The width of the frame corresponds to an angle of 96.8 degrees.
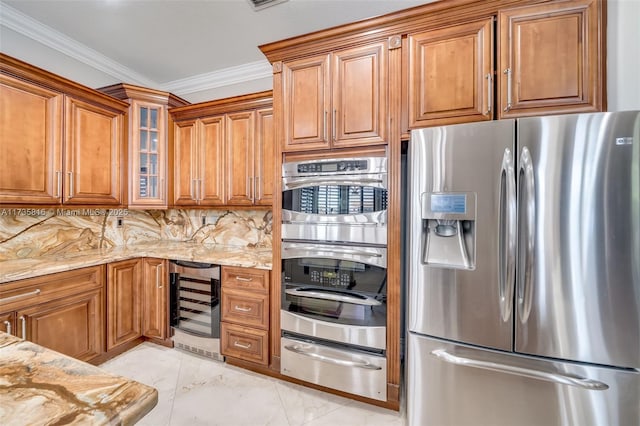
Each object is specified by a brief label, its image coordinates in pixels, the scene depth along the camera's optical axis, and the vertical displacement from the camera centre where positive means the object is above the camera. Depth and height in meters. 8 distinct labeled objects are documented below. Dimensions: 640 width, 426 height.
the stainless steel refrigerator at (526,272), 1.18 -0.27
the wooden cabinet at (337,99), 1.81 +0.77
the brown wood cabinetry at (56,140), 1.97 +0.57
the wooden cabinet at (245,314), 2.15 -0.79
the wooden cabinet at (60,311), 1.79 -0.69
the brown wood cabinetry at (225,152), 2.57 +0.58
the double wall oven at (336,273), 1.80 -0.41
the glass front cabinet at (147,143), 2.74 +0.68
